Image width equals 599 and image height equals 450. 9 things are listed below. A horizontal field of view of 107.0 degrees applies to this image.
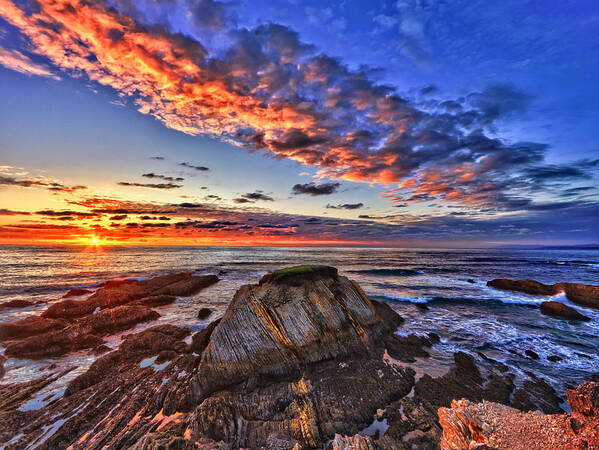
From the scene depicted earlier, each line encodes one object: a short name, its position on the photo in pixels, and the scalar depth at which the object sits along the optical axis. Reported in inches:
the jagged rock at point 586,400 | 175.6
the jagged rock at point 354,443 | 246.8
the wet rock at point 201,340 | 574.2
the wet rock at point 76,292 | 1194.7
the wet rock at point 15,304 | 972.1
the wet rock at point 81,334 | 571.8
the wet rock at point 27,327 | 660.7
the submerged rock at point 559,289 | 1122.7
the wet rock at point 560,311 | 899.4
